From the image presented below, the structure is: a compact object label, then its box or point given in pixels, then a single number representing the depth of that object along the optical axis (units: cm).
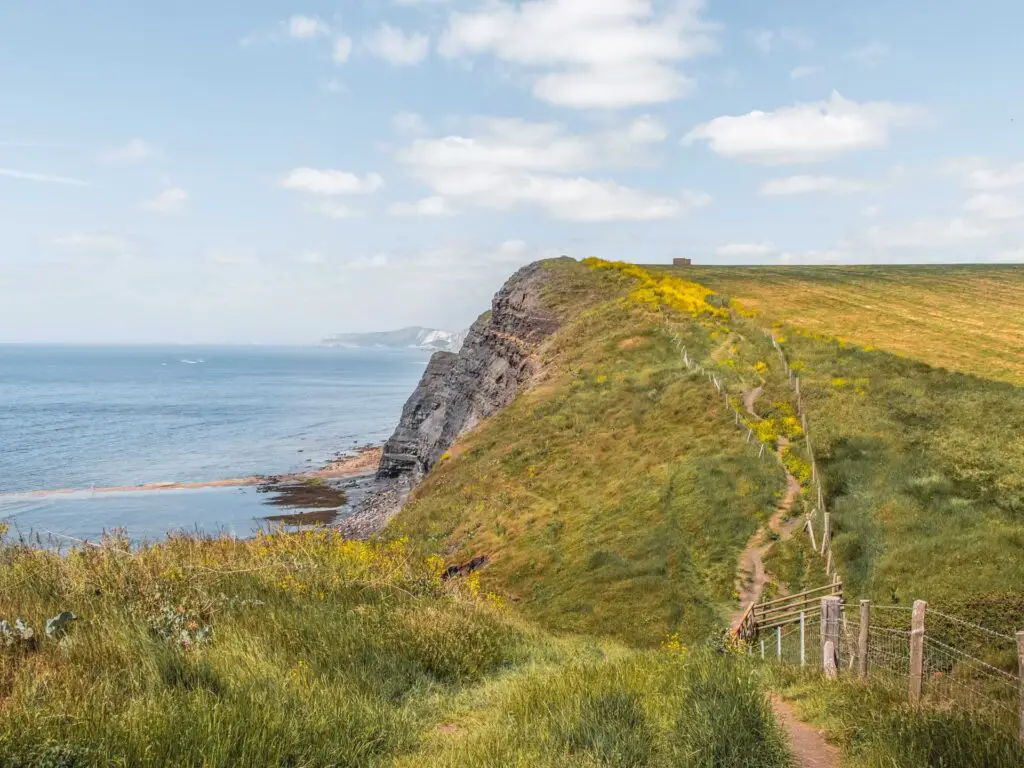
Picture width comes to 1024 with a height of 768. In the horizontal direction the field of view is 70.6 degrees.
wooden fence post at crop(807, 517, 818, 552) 2335
